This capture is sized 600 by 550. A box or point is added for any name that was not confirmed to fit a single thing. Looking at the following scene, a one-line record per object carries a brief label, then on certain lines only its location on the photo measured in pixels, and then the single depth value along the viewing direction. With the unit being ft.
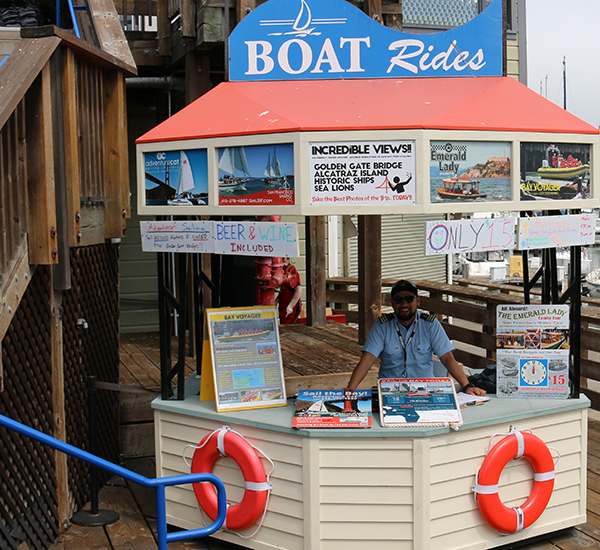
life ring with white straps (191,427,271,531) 14.53
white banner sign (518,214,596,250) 14.40
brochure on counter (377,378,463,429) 14.03
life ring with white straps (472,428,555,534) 14.39
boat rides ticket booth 13.47
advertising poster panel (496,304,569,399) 15.97
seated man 16.34
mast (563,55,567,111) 163.84
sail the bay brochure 14.14
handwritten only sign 13.50
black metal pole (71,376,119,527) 16.80
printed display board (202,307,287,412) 15.61
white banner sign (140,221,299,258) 13.80
